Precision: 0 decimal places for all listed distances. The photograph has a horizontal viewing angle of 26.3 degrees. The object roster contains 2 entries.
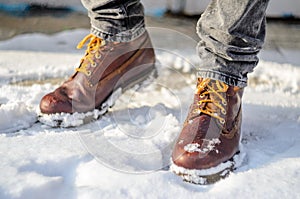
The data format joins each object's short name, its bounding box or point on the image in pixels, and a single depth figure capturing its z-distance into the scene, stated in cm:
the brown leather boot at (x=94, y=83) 126
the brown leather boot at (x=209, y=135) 111
